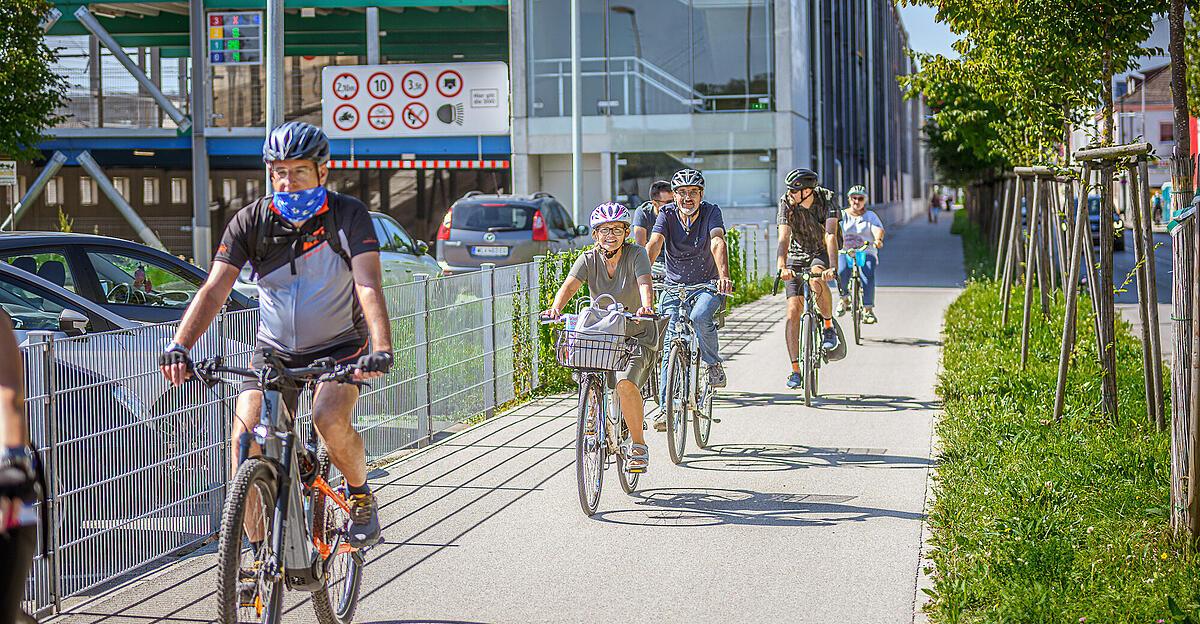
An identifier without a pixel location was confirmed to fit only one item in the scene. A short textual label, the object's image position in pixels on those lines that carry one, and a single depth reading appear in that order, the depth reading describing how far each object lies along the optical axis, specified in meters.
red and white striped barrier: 35.06
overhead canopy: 37.06
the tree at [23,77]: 22.94
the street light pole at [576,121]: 26.09
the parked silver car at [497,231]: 24.50
